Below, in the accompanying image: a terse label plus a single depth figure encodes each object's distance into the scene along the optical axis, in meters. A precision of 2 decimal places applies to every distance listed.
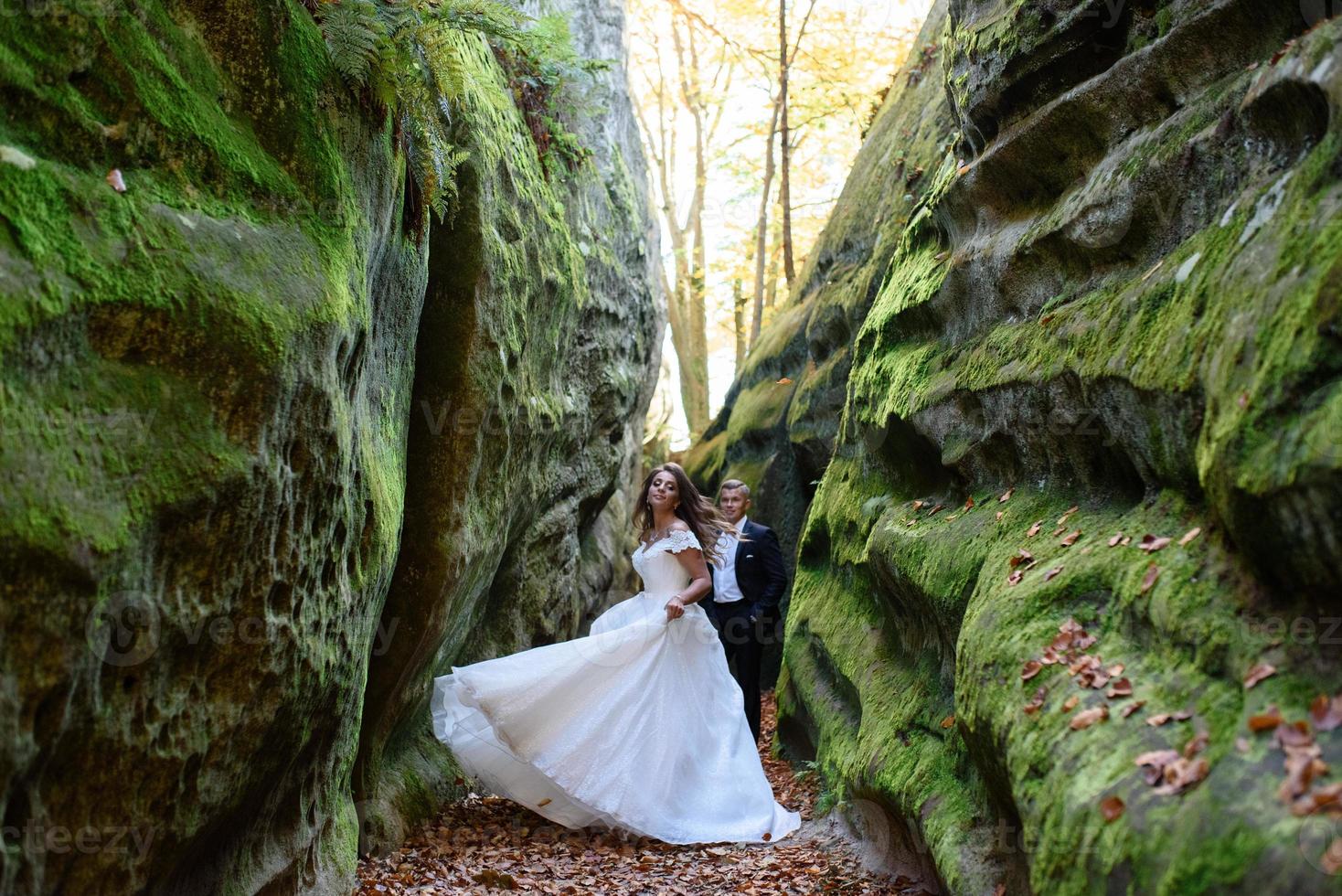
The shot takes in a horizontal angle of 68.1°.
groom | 9.27
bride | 6.88
